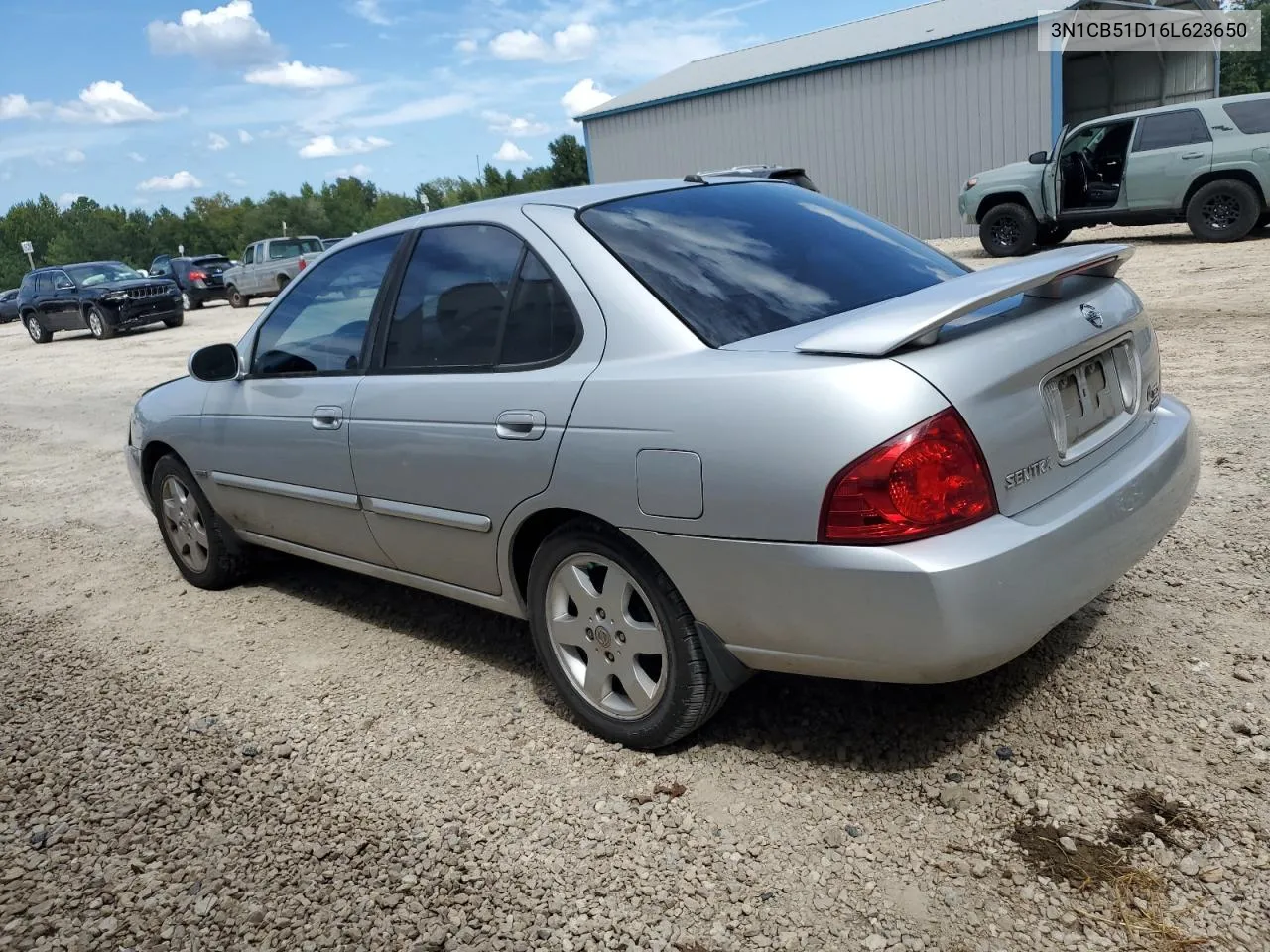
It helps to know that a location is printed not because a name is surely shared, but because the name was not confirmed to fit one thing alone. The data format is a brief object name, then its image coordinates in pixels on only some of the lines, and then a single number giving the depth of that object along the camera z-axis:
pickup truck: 25.16
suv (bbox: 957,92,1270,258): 13.63
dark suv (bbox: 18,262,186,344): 22.58
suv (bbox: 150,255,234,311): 29.53
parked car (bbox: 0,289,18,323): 38.72
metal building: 20.78
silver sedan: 2.39
